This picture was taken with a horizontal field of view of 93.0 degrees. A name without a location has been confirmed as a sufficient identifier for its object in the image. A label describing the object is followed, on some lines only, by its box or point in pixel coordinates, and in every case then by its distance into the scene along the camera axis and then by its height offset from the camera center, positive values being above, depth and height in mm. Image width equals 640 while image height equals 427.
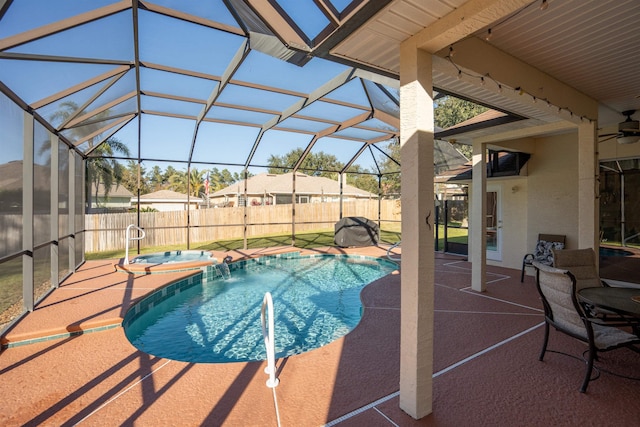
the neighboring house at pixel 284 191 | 23078 +1616
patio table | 2719 -874
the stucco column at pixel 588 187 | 4473 +352
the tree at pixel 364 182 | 29830 +3117
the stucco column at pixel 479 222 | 5582 -204
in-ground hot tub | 7320 -1420
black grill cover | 11984 -824
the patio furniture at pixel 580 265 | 3643 -653
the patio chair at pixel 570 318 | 2635 -1024
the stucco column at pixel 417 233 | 2316 -170
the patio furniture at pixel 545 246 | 6328 -756
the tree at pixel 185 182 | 35156 +3502
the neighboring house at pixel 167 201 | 25000 +907
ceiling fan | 4566 +1211
